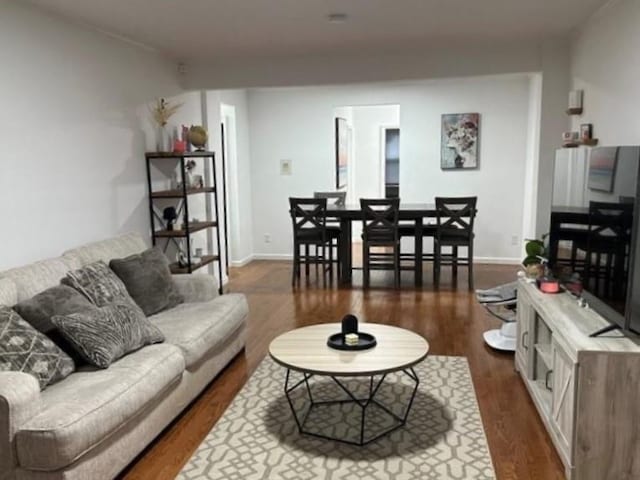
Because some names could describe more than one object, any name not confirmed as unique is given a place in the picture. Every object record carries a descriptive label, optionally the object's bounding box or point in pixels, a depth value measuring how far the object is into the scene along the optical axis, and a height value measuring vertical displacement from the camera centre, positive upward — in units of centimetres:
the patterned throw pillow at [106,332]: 268 -87
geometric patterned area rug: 252 -144
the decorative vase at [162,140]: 512 +23
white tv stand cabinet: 228 -105
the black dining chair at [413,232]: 627 -82
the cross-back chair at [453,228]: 585 -74
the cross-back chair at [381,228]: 586 -73
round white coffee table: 268 -102
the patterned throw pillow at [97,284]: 316 -71
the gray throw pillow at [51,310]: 272 -75
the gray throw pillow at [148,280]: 358 -79
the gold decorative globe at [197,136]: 517 +26
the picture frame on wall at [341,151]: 788 +16
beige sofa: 212 -104
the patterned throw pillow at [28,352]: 240 -86
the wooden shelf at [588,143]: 383 +12
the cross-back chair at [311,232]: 614 -81
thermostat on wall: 776 -7
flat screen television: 233 -34
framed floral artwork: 711 +26
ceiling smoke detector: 386 +105
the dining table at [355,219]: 603 -72
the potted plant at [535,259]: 352 -65
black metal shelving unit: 485 -48
